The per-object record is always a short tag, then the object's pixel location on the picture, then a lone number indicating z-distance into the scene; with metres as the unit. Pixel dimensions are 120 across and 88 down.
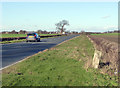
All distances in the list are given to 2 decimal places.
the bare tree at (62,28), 141.65
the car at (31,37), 31.78
